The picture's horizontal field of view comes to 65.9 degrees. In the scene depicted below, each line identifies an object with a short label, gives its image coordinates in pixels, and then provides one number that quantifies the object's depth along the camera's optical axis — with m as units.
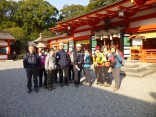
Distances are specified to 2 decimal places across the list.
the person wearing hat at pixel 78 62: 5.05
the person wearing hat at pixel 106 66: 4.85
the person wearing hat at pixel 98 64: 4.93
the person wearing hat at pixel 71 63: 5.10
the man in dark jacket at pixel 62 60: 4.95
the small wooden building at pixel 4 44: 17.71
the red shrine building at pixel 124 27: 7.57
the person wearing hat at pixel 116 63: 4.46
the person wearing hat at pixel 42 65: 4.97
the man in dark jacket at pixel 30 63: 4.38
